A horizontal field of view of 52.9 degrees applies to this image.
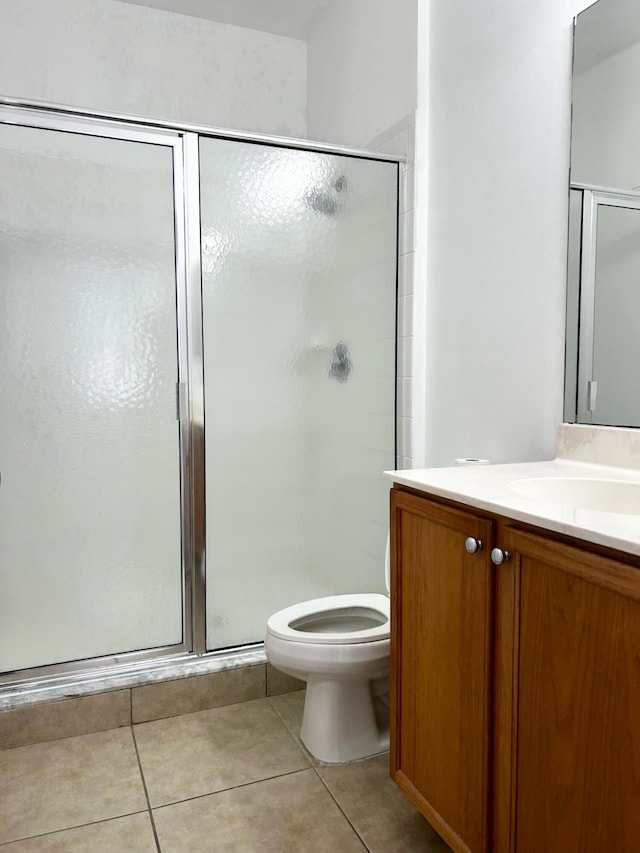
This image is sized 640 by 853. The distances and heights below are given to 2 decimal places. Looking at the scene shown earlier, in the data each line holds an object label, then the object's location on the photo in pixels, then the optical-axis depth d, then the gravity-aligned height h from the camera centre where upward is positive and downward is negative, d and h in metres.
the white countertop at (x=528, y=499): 0.90 -0.22
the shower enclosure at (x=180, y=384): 1.99 -0.03
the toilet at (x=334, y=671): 1.74 -0.80
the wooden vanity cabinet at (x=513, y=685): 0.87 -0.51
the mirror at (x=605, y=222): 1.46 +0.37
